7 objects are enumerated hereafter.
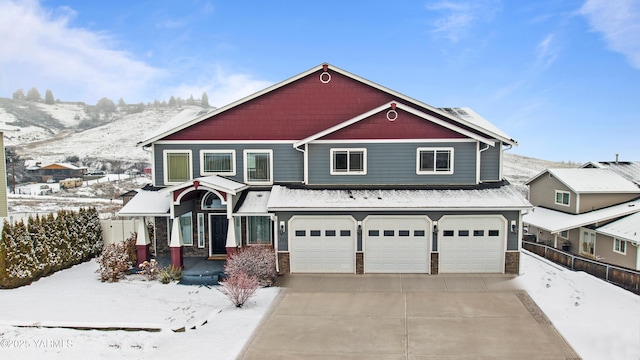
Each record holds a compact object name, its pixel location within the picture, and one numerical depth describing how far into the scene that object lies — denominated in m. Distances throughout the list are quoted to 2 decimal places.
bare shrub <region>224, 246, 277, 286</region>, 14.21
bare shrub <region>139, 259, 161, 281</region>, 15.32
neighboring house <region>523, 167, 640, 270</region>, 23.76
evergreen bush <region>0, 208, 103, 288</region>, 13.90
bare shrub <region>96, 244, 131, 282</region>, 15.08
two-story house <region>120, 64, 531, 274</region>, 15.55
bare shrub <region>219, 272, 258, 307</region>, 12.34
